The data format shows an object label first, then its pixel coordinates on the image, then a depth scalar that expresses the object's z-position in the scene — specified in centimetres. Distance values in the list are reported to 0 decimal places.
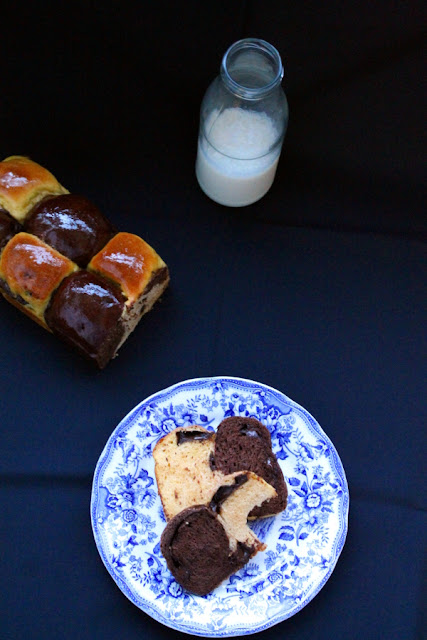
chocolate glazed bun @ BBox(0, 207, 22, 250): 166
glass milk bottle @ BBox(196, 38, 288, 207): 162
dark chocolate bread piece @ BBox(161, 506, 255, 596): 151
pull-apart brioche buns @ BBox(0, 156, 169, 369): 163
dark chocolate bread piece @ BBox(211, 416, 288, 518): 156
